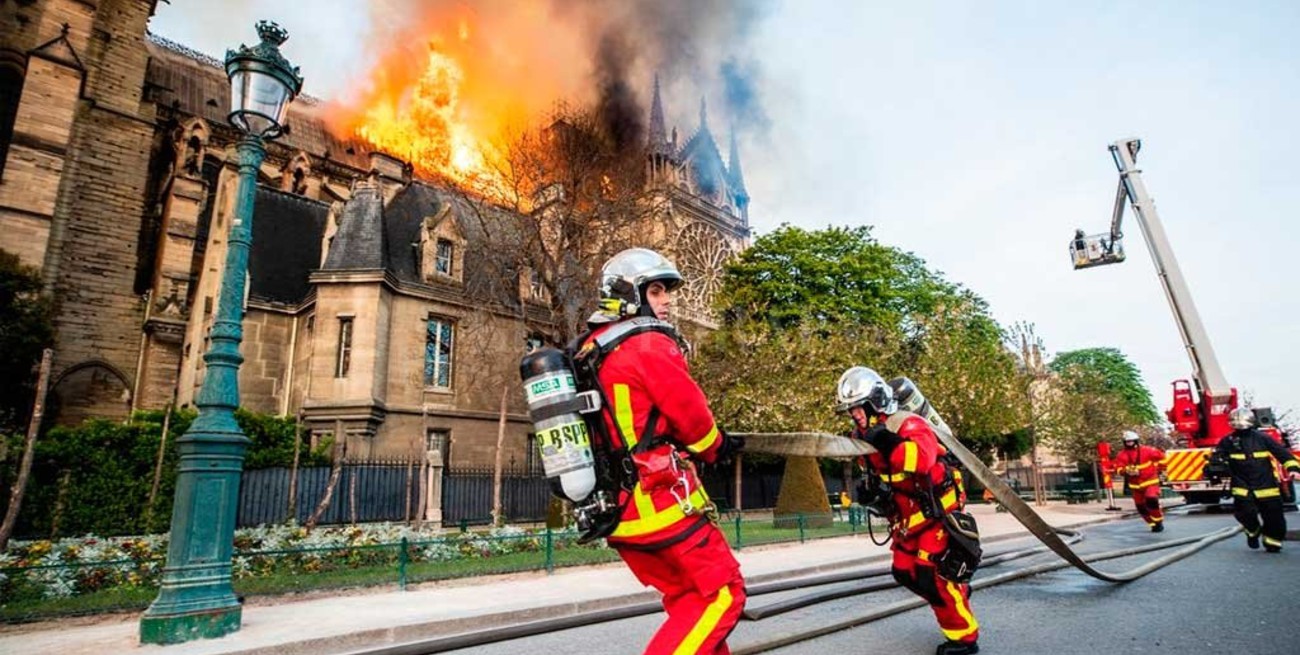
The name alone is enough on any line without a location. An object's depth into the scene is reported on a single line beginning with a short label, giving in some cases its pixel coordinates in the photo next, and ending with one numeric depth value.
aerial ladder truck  17.19
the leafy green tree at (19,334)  20.88
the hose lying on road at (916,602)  5.21
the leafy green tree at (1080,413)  30.99
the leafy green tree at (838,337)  23.55
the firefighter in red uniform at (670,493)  2.99
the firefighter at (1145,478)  14.67
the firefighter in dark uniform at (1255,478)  10.29
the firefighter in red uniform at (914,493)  4.97
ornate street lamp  6.68
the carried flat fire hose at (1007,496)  5.46
